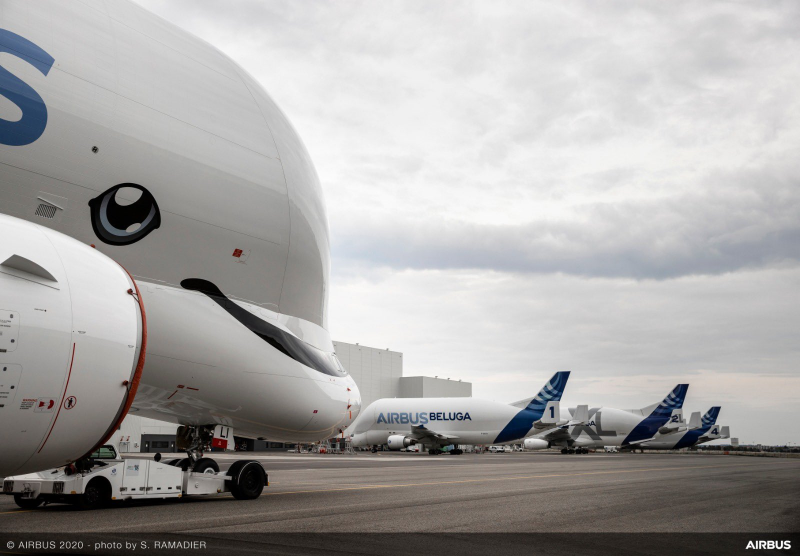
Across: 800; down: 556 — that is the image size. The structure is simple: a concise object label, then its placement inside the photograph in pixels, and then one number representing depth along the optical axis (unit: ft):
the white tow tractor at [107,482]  38.91
